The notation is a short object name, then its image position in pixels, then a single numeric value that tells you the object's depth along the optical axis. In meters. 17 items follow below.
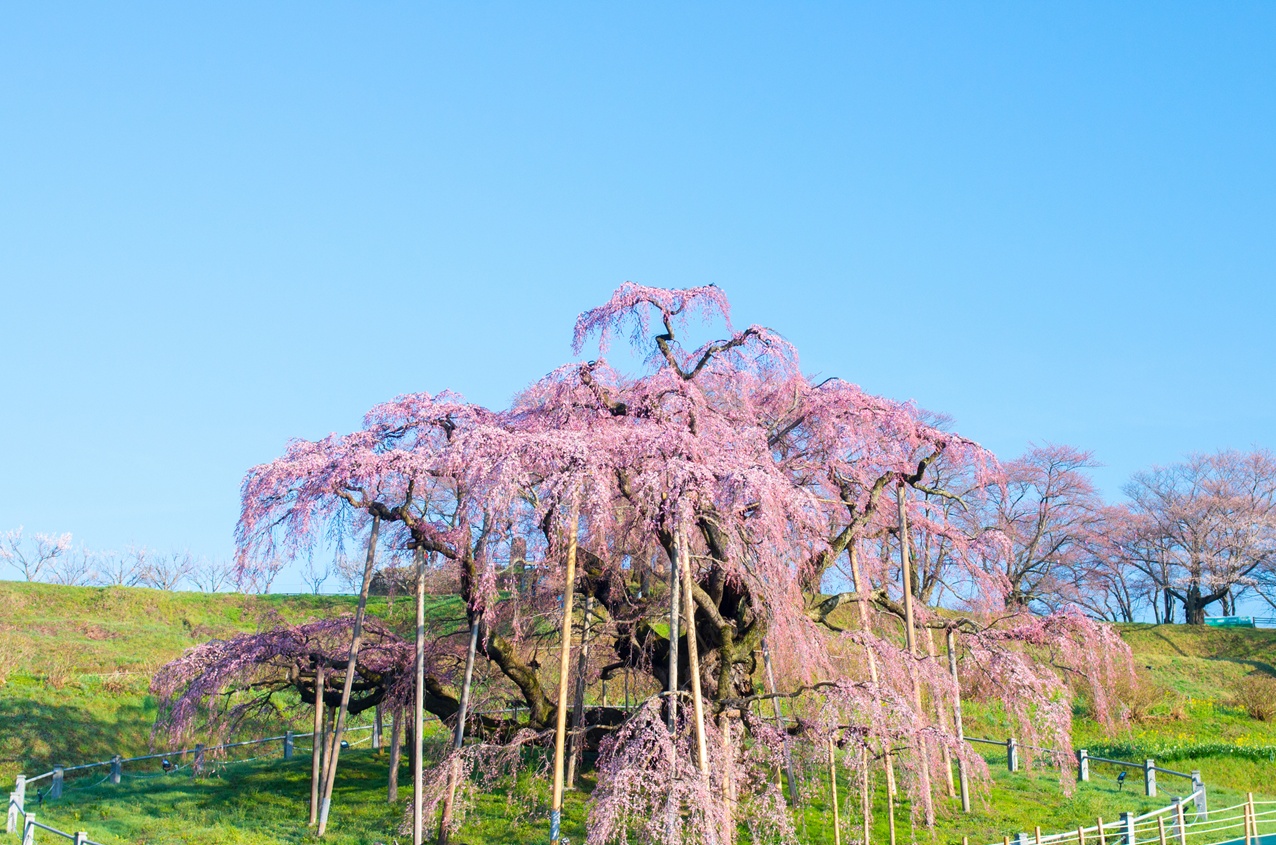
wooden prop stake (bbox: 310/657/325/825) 16.20
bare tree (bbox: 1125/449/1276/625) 49.38
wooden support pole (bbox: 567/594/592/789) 17.00
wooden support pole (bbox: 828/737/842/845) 14.45
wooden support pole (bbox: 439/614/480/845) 14.48
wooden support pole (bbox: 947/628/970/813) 16.64
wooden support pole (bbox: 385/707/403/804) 17.36
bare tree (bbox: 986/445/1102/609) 42.56
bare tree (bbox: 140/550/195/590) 64.50
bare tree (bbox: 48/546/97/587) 62.97
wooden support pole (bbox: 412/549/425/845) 14.21
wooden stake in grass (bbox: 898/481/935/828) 14.87
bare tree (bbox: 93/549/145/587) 64.06
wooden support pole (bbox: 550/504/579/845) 13.69
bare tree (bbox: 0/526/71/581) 62.73
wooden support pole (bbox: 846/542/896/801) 16.17
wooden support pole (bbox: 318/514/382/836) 15.80
